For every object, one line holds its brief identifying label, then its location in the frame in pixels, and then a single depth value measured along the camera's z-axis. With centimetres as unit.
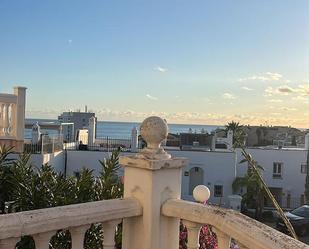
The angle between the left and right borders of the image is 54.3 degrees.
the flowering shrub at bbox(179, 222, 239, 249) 278
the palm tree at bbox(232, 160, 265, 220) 1982
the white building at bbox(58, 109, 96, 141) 3532
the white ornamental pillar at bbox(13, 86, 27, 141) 711
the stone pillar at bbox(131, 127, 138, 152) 2074
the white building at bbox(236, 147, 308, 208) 2298
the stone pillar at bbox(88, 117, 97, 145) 2296
